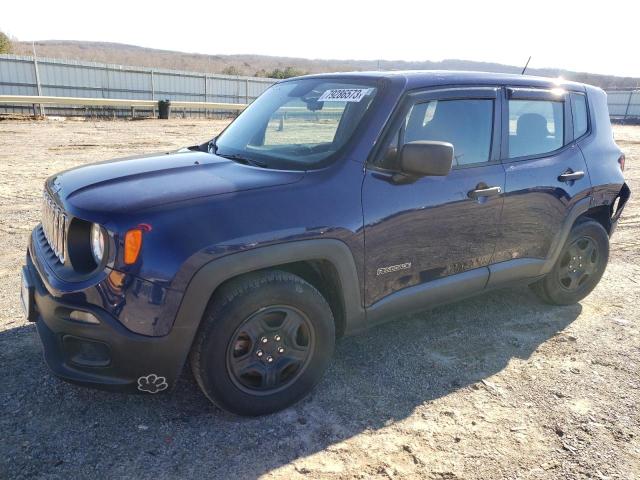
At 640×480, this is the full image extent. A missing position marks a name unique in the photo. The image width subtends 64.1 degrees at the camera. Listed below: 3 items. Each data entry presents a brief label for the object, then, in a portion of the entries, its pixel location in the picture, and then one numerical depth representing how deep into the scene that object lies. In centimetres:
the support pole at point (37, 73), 2260
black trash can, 2287
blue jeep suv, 238
